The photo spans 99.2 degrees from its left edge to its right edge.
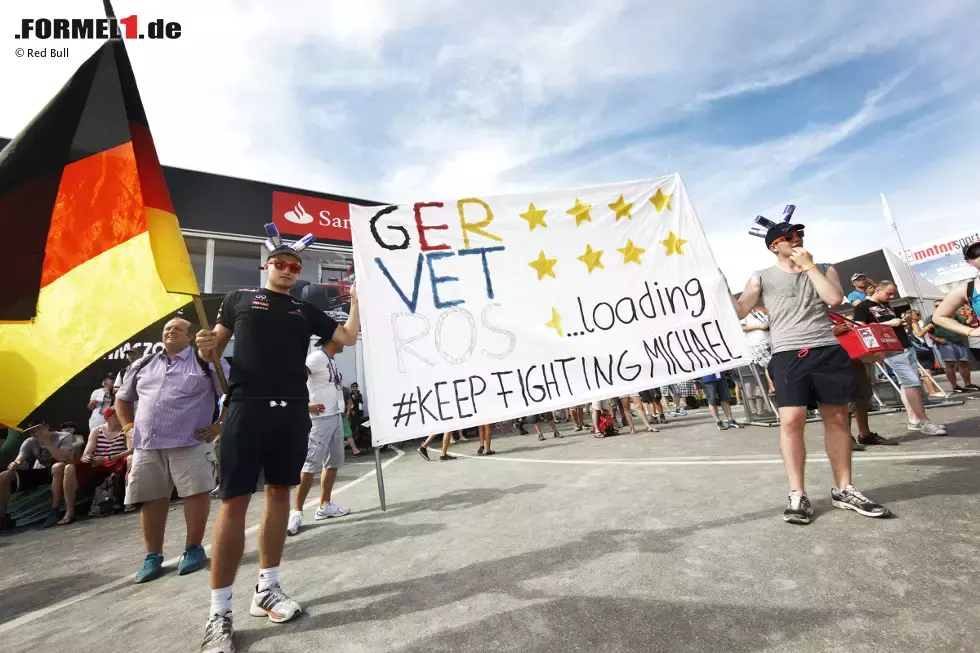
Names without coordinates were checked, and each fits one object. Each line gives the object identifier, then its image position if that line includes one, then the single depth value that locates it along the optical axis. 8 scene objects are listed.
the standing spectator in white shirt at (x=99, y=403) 7.57
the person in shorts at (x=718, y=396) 7.56
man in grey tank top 2.81
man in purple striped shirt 3.34
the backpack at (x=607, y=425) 8.99
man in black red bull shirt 2.20
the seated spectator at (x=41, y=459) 6.25
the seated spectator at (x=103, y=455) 6.68
